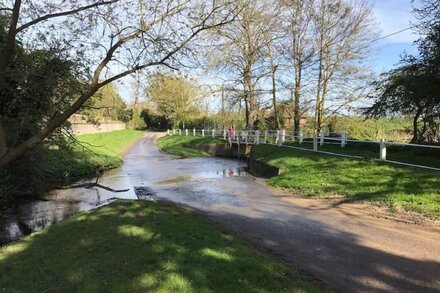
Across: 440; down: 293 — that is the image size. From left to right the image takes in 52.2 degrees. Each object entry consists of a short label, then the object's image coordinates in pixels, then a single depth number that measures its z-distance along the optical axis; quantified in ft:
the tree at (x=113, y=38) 26.84
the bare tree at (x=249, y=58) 100.70
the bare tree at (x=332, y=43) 102.42
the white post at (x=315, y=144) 65.92
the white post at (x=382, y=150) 46.96
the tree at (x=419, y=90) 51.08
